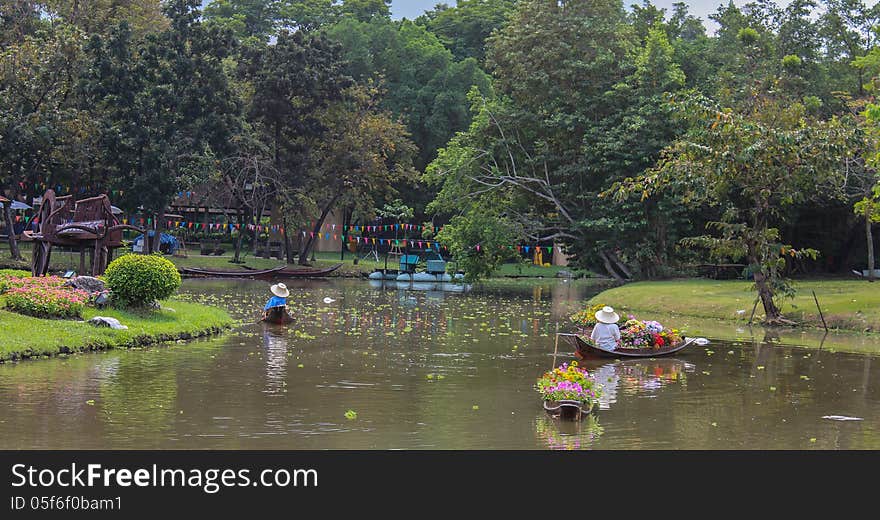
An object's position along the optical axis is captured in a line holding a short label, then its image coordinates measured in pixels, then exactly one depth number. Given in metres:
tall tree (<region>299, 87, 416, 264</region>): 65.94
